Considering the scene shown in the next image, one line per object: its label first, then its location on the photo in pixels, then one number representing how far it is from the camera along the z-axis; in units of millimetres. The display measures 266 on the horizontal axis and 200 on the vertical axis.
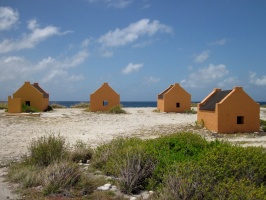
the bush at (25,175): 8078
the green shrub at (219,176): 5871
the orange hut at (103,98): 38188
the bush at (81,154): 10870
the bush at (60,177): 7547
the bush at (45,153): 9727
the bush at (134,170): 7836
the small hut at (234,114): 20188
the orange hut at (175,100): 37281
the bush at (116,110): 35094
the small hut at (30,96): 37000
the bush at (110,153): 9130
